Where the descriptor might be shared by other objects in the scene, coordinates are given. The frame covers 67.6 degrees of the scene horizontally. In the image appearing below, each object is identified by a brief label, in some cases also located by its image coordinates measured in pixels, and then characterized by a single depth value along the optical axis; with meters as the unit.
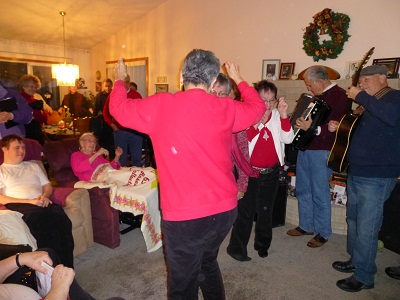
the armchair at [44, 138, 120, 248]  2.88
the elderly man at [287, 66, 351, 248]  2.87
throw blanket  2.76
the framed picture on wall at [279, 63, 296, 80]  4.76
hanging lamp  5.78
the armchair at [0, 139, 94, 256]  2.66
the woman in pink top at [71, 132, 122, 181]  3.10
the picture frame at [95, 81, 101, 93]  8.87
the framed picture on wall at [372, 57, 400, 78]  3.73
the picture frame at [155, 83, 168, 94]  6.91
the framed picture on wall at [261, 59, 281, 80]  4.97
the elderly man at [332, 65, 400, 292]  2.00
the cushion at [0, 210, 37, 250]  2.02
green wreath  4.11
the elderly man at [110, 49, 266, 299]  1.29
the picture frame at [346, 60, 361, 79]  4.13
